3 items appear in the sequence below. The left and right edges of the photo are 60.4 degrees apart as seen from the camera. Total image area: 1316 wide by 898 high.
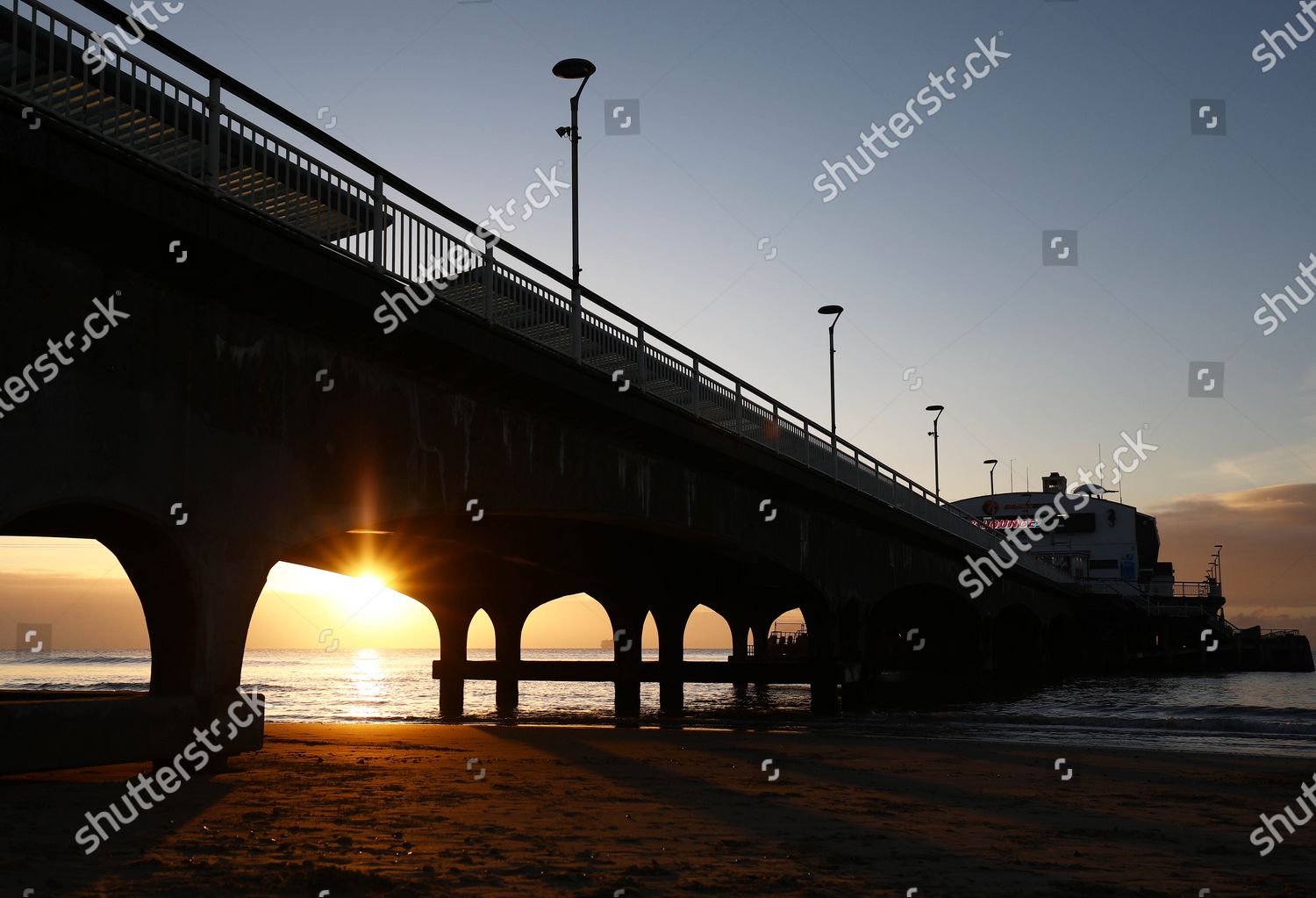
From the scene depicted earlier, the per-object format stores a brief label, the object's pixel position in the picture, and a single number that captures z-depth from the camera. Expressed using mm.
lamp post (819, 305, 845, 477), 51219
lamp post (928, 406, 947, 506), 79625
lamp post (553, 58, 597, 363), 24812
